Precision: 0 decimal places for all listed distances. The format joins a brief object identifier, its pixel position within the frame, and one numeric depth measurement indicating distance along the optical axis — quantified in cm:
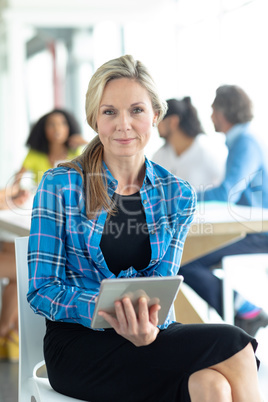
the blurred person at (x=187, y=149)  340
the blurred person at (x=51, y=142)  394
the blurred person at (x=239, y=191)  297
